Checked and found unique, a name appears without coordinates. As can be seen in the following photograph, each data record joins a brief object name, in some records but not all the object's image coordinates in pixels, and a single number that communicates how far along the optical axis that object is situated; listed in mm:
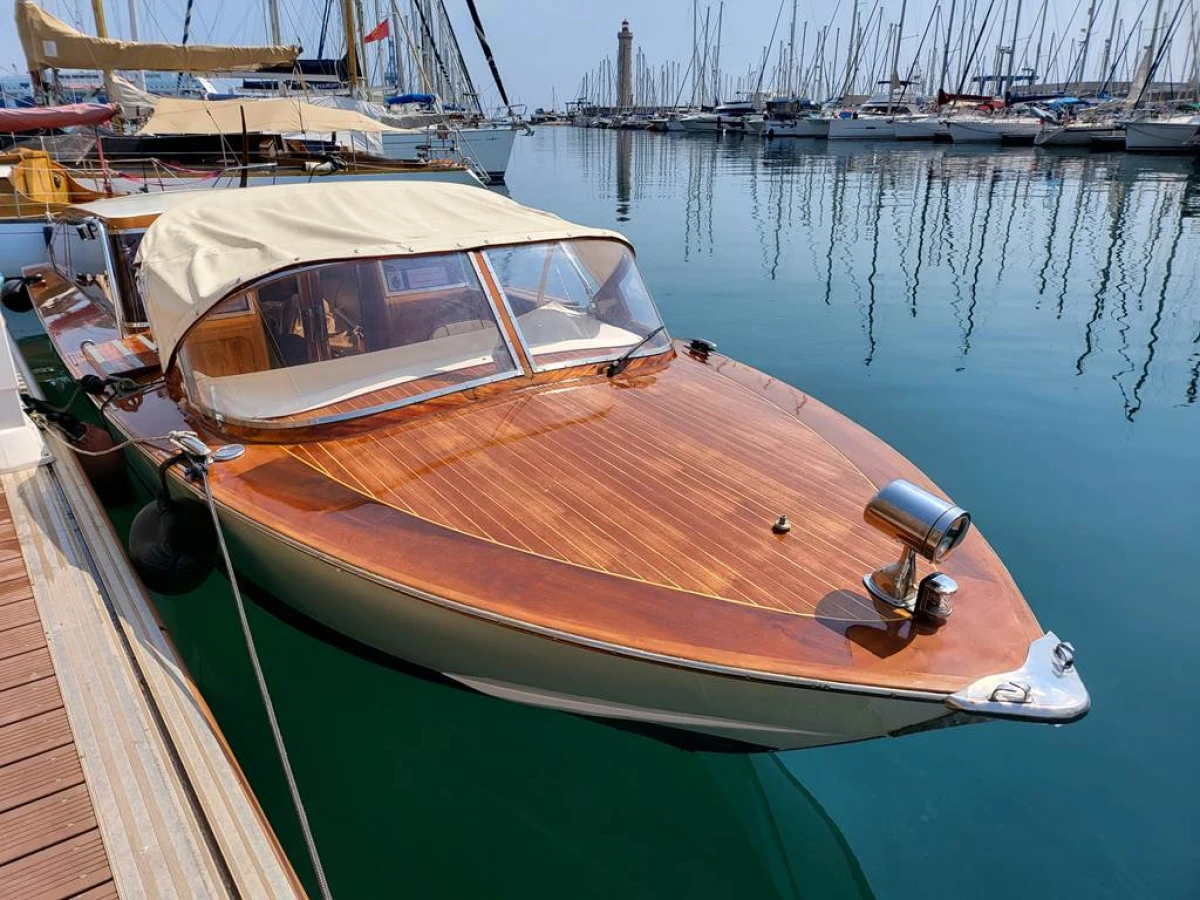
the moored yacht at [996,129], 43906
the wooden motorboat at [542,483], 2658
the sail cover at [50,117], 12398
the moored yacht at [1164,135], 35250
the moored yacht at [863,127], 51188
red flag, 27031
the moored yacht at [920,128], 48438
